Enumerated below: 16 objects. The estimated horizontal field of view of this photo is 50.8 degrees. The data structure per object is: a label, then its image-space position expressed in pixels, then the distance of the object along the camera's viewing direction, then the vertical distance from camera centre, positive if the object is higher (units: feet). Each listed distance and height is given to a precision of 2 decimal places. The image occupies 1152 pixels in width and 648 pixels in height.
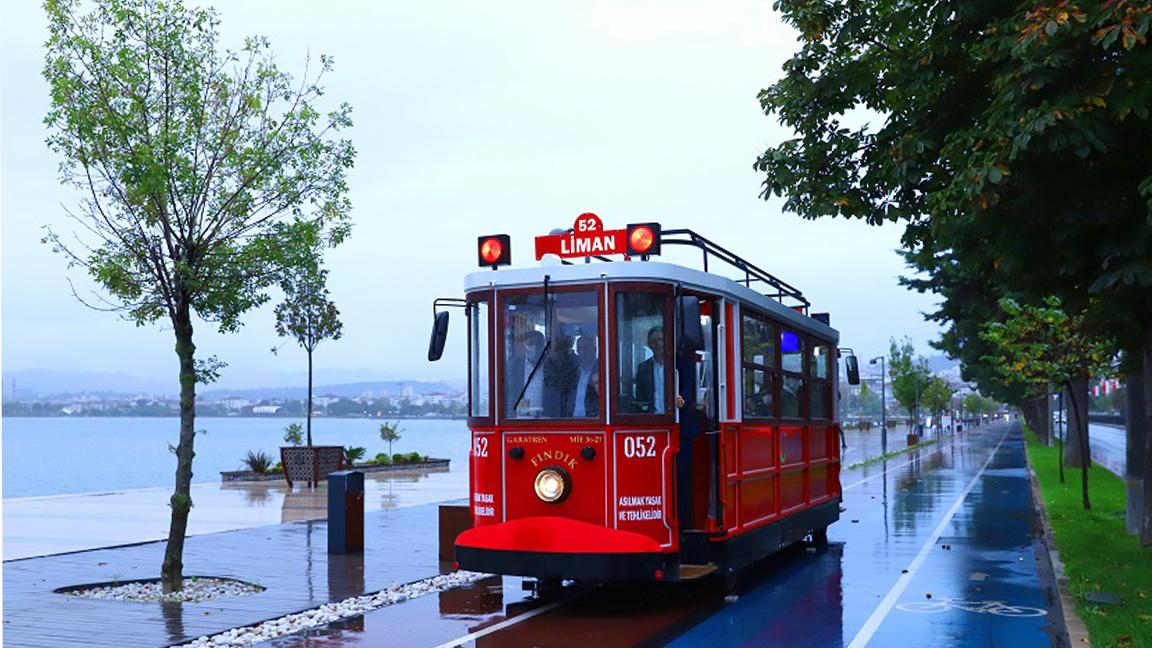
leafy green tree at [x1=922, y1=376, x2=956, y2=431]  324.43 +3.05
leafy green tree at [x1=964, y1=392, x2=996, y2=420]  535.60 +0.73
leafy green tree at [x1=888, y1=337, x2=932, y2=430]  269.44 +6.28
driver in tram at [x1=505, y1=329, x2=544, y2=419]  36.37 +1.21
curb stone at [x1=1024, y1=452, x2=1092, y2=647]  31.63 -6.05
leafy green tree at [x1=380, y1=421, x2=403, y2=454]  146.82 -2.09
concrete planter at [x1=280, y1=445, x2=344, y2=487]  93.09 -3.62
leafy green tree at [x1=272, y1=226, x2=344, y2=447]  111.96 +8.80
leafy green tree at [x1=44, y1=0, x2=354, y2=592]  39.88 +8.52
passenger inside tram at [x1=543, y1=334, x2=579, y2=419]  36.01 +1.03
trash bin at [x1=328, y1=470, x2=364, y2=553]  49.11 -4.03
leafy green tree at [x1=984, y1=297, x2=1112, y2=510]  72.38 +3.35
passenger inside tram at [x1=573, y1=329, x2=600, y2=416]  35.60 +0.93
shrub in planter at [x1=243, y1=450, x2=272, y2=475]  106.01 -4.04
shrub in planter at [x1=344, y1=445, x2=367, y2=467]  110.71 -3.64
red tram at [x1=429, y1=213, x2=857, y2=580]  35.17 -0.09
